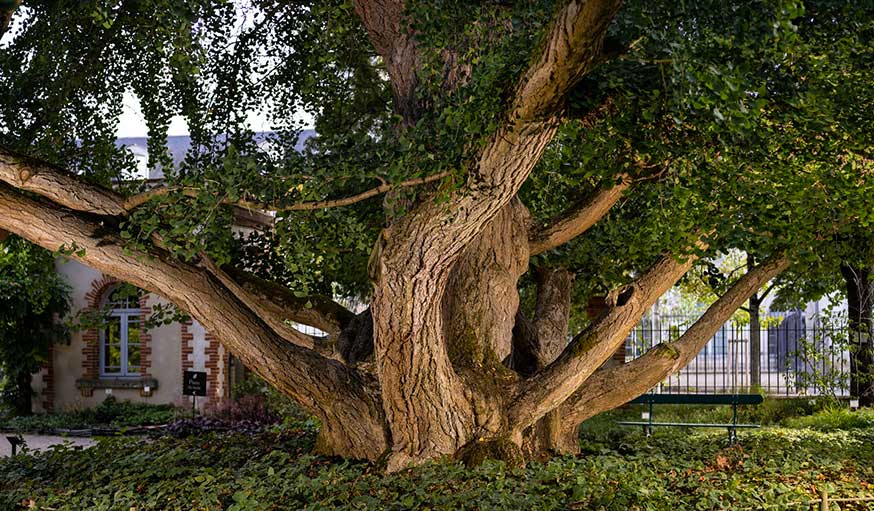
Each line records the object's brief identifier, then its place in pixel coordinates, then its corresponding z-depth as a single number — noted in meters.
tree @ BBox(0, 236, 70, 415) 18.33
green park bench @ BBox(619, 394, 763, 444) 12.48
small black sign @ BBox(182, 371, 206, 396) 13.95
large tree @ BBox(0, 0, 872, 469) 6.09
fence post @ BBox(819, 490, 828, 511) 5.49
